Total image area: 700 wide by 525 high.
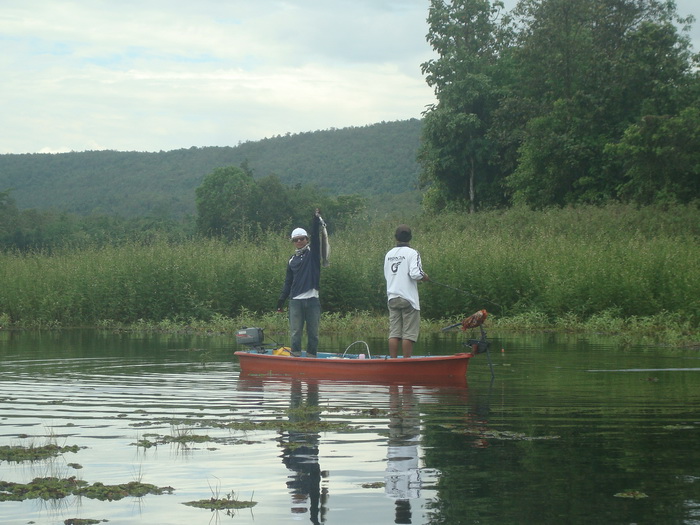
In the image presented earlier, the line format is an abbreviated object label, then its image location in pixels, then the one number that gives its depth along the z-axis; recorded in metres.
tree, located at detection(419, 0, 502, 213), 57.06
